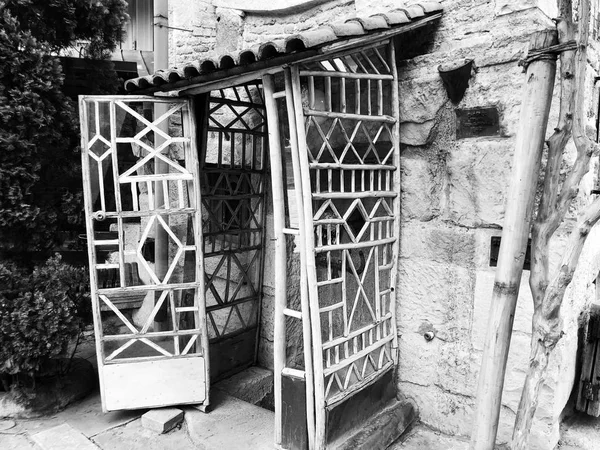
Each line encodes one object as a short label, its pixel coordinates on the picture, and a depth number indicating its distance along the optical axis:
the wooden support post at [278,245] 2.67
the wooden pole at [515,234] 1.85
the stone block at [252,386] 4.06
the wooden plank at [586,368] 3.11
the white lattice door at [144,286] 3.26
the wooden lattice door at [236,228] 4.08
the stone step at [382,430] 2.76
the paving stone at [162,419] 3.28
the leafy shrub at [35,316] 3.31
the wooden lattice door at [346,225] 2.57
